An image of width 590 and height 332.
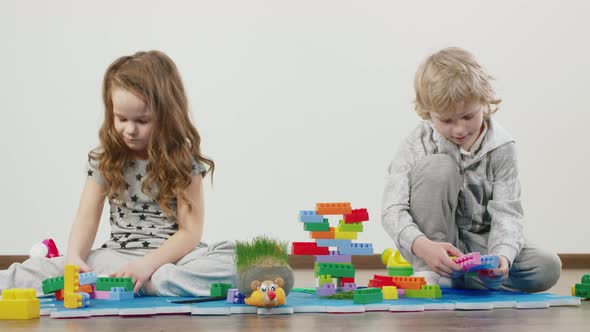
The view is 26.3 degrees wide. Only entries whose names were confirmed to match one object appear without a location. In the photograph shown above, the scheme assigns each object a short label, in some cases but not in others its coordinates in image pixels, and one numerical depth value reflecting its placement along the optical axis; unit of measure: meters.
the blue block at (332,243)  2.38
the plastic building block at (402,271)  2.59
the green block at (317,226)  2.41
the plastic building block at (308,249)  2.40
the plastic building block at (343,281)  2.36
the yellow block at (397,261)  2.63
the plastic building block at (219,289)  2.23
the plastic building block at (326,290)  2.31
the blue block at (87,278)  2.20
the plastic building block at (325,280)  2.35
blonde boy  2.35
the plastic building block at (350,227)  2.38
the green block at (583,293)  2.33
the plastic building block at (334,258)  2.39
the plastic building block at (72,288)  2.09
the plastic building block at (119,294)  2.23
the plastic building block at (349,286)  2.32
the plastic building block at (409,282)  2.28
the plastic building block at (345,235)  2.38
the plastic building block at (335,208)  2.38
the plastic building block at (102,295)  2.24
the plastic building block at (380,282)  2.32
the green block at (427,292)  2.26
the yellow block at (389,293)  2.24
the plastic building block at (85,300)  2.10
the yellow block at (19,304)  2.02
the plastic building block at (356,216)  2.37
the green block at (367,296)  2.15
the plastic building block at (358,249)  2.36
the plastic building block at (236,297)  2.14
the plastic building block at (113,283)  2.24
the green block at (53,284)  2.24
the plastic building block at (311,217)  2.41
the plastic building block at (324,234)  2.40
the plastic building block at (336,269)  2.35
